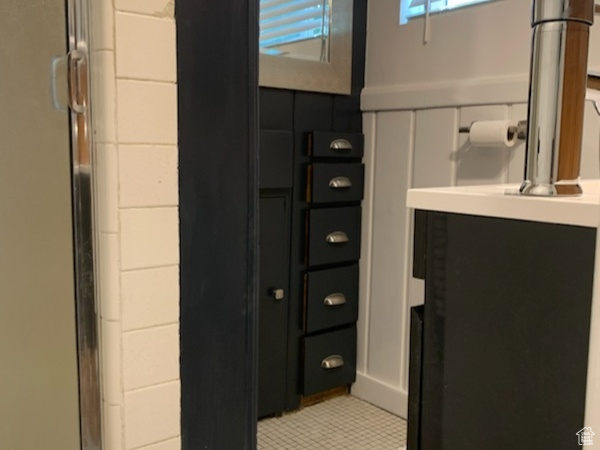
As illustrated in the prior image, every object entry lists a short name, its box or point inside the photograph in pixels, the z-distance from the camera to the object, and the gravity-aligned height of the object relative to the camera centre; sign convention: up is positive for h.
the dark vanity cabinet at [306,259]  1.84 -0.32
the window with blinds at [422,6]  1.72 +0.48
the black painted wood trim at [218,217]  0.95 -0.10
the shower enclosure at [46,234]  0.87 -0.12
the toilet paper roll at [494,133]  1.53 +0.09
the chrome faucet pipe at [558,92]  0.63 +0.08
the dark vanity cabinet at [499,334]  0.56 -0.18
